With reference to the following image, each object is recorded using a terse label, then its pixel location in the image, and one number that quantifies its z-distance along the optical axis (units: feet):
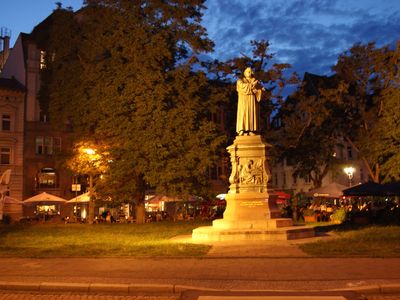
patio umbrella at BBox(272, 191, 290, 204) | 114.15
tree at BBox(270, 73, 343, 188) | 133.18
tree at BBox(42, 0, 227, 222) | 98.63
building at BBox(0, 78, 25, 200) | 147.74
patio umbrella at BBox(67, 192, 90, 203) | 120.16
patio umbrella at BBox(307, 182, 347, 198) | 114.15
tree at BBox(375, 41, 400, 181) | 117.80
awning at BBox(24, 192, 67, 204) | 124.67
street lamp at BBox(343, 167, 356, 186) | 128.57
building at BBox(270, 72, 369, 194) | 178.76
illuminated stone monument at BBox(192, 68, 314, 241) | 60.39
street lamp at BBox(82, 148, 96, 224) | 103.19
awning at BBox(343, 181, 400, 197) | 90.07
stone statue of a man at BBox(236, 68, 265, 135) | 67.92
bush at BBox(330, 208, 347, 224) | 101.76
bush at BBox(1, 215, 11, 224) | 112.48
